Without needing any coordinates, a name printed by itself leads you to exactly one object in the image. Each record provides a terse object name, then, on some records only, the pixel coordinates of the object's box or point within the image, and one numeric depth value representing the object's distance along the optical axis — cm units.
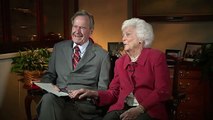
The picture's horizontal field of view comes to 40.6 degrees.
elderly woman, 188
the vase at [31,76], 247
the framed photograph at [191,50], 323
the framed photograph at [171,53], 328
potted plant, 249
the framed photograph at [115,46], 333
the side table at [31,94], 227
